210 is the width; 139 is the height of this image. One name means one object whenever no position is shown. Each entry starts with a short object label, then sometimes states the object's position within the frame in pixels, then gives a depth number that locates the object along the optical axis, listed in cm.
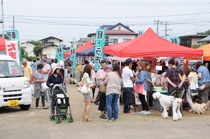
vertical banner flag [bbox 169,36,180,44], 2194
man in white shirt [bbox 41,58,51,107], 1152
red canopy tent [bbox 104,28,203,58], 1111
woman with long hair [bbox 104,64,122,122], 859
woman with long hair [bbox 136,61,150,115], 986
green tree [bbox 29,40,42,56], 7276
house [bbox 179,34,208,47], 4628
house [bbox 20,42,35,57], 9312
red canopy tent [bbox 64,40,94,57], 2627
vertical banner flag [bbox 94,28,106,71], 1608
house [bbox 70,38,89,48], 8029
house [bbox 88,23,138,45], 5898
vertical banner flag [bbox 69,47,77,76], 2403
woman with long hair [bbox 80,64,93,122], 859
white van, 992
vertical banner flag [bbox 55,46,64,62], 2862
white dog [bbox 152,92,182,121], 902
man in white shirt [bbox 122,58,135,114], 949
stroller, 859
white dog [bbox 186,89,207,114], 1009
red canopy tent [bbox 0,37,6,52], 1466
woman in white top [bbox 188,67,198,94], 1034
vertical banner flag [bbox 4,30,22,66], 1617
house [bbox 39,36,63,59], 6950
